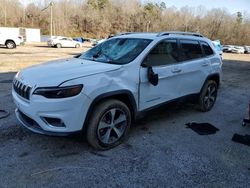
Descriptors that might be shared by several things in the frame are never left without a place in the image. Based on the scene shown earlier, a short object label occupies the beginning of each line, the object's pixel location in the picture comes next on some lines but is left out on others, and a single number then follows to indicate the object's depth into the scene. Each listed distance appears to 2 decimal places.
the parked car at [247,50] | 35.25
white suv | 2.39
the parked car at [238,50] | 33.51
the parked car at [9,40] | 16.88
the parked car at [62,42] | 24.22
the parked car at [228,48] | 34.16
